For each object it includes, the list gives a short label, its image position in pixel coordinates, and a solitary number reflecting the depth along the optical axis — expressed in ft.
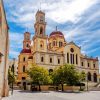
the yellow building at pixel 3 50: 36.39
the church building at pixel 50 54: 108.06
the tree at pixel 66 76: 83.79
